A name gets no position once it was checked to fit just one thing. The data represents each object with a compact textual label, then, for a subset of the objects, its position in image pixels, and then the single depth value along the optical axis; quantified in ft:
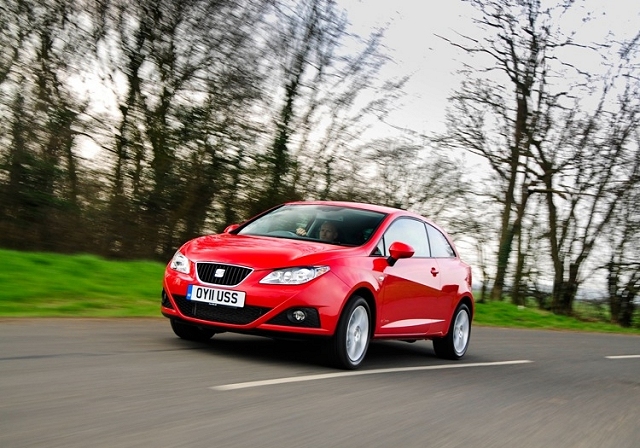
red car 26.02
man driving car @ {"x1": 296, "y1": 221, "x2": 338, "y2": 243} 29.63
